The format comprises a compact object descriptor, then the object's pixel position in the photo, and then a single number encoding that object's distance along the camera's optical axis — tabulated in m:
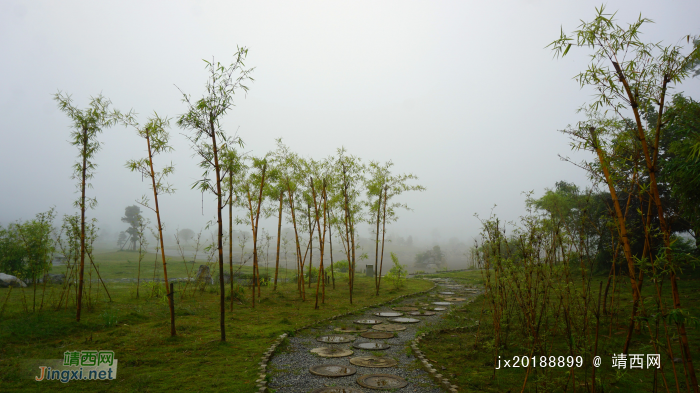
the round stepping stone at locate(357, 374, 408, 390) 4.80
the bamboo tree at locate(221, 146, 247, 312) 7.29
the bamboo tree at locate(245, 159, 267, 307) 12.59
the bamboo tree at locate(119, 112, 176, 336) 7.73
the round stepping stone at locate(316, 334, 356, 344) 7.32
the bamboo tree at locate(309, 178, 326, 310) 11.79
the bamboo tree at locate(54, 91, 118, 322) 8.55
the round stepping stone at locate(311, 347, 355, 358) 6.33
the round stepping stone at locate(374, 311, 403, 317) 10.22
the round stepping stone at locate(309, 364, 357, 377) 5.31
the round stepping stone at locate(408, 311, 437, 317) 10.18
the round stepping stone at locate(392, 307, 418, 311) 11.21
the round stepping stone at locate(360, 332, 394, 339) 7.68
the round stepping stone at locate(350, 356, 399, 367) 5.73
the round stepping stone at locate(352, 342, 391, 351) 6.77
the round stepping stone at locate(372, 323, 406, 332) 8.30
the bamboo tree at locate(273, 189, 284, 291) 13.95
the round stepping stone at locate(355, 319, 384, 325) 9.16
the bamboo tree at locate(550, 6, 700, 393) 2.96
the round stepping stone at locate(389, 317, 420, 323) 9.30
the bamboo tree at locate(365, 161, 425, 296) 15.85
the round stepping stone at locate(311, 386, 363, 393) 4.64
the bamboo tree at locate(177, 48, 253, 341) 6.75
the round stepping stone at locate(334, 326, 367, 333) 8.30
